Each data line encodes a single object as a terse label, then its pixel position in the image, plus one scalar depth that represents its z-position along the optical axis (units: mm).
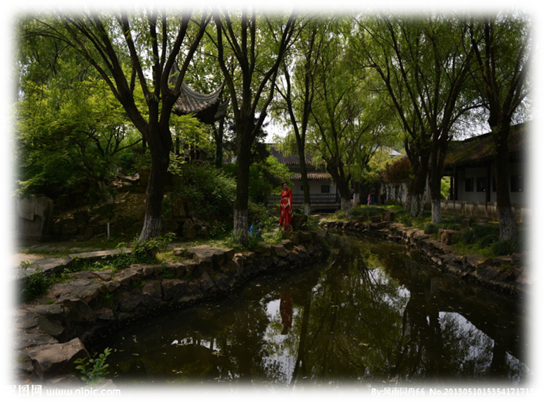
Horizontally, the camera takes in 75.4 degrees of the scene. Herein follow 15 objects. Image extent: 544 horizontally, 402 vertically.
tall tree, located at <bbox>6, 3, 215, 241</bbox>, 7812
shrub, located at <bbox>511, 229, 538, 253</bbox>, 9320
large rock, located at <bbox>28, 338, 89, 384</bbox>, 3770
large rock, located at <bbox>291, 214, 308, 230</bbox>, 14117
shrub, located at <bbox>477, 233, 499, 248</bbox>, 11051
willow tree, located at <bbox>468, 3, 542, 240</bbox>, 10023
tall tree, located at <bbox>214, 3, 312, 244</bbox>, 10711
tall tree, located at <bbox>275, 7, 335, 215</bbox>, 17172
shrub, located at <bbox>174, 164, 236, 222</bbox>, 12383
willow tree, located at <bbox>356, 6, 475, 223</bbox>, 13281
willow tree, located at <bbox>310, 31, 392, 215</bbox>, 19062
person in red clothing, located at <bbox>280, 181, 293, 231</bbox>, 13125
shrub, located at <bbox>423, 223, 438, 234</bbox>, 15234
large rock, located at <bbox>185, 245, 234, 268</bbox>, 8656
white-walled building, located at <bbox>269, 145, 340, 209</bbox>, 31719
